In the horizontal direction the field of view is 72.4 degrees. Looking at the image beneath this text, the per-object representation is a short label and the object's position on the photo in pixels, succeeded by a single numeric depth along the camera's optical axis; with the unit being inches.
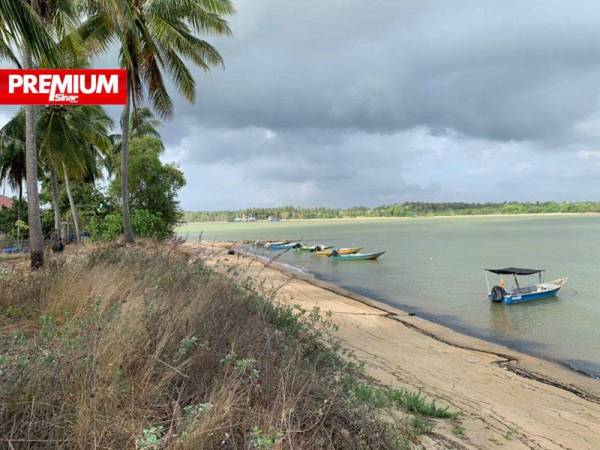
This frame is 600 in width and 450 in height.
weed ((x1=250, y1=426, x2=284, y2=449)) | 83.2
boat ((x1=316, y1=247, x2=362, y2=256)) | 1652.4
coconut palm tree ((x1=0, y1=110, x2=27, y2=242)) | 980.6
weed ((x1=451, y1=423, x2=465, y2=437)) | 172.0
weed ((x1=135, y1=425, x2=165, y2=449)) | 77.7
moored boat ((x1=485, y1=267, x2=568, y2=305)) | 708.7
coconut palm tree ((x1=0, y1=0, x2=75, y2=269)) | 226.4
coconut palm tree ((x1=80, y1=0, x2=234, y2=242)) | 568.1
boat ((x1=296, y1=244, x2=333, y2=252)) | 1861.5
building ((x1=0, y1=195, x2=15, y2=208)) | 1696.2
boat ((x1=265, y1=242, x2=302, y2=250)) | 2146.9
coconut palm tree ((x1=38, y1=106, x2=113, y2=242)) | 685.9
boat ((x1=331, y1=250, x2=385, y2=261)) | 1485.0
